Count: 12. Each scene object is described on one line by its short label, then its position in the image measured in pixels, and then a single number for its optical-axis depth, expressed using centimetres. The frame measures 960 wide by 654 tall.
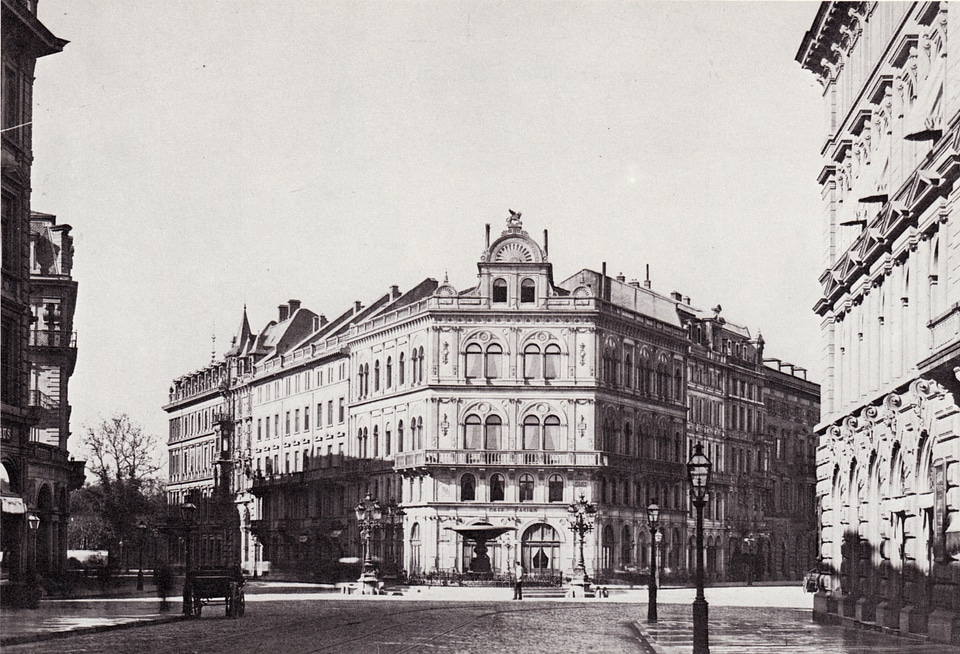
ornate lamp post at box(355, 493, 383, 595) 6362
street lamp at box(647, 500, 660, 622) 3873
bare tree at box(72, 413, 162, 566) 8825
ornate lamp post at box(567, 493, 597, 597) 6088
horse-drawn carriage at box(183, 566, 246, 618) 3938
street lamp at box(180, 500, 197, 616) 4362
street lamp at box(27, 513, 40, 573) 4436
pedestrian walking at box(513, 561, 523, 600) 5681
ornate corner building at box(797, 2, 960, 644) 2664
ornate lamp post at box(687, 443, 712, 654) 2442
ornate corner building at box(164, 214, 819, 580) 7844
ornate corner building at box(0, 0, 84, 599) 3759
